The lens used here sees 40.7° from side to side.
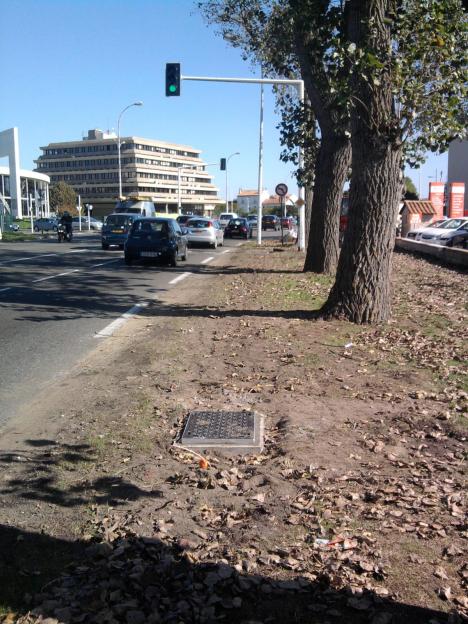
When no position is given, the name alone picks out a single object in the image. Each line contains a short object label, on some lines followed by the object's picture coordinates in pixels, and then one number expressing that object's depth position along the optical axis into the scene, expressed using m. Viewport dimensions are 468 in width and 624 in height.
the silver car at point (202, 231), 34.19
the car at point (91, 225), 69.88
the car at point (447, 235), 29.66
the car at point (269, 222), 74.56
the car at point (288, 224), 47.45
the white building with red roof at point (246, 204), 142.88
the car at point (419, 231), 32.53
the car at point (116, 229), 30.75
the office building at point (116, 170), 136.12
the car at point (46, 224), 53.57
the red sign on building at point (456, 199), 42.38
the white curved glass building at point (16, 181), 66.50
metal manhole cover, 5.04
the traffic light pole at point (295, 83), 19.92
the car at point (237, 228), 50.53
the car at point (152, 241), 21.34
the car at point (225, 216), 71.74
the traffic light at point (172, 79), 19.80
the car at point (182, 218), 44.59
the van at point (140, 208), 38.00
